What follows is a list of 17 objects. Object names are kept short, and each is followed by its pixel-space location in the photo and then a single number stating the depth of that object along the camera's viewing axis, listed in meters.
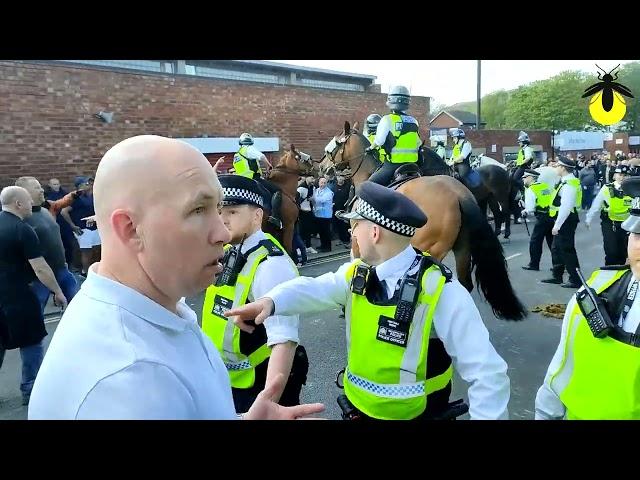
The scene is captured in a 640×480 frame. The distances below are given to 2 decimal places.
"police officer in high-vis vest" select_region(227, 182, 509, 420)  1.76
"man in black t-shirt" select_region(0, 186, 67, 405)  3.96
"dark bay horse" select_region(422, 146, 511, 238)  10.06
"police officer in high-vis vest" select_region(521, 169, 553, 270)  7.69
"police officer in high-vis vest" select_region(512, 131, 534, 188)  12.39
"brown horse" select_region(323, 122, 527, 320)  4.85
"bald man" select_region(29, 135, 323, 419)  0.83
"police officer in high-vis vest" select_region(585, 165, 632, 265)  6.50
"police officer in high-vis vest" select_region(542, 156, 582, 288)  6.83
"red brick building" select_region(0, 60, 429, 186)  8.77
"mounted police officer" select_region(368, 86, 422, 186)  5.67
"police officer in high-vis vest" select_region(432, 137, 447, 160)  12.64
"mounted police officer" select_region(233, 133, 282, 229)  8.25
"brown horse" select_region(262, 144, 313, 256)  7.64
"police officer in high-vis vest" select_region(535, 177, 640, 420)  1.69
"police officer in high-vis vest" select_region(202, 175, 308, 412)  2.25
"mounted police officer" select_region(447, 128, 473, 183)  9.91
